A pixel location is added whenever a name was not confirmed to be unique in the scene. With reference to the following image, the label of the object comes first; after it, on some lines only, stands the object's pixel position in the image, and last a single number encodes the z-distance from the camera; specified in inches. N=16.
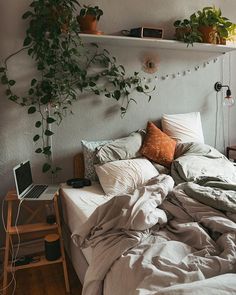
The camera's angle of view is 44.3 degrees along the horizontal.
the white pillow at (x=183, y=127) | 110.3
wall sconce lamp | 126.2
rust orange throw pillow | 98.8
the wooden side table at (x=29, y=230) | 77.4
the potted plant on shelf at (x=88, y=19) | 90.3
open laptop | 79.7
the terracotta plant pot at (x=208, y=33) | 108.2
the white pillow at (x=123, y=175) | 88.2
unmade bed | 43.6
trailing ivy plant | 84.0
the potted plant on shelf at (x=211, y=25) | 106.6
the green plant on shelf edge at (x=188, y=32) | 104.0
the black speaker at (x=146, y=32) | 97.5
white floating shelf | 92.0
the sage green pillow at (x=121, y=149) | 94.1
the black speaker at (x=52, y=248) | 80.9
